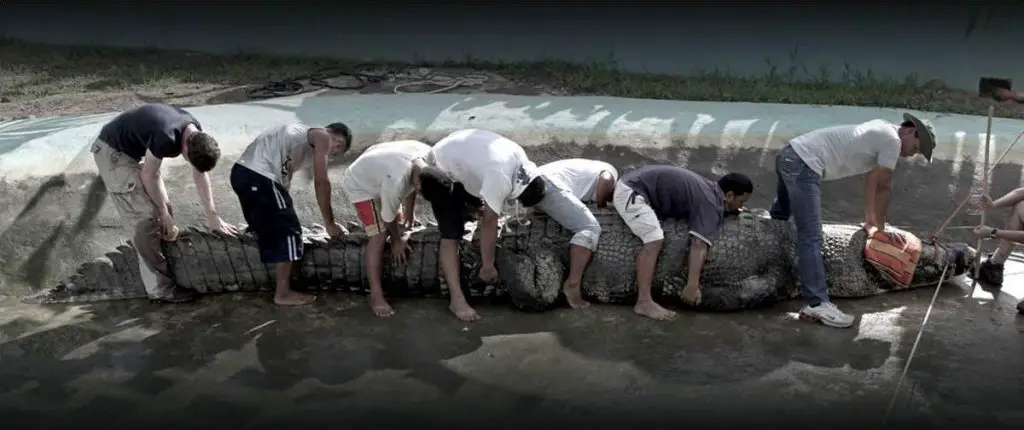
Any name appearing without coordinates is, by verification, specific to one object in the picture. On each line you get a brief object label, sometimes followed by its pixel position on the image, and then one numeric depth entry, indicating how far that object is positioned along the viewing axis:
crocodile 4.97
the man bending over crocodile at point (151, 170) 4.61
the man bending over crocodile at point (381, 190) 4.64
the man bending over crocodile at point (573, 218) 4.95
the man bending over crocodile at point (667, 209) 4.93
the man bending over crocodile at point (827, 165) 4.80
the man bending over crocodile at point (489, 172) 4.51
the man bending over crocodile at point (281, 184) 4.70
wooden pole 4.90
